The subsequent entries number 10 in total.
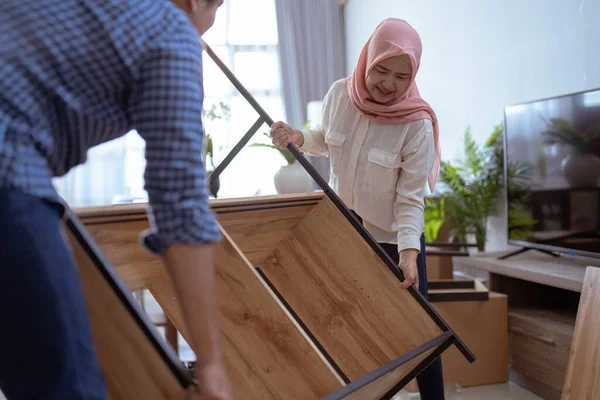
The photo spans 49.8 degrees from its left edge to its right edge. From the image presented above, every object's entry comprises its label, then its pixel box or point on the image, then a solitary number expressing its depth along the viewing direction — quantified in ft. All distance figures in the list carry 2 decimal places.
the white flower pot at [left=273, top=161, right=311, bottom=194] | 7.84
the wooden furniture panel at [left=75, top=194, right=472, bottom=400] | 4.09
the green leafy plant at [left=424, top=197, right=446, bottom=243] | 11.56
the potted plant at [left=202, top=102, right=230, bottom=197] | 7.60
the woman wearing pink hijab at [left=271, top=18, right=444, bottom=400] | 5.65
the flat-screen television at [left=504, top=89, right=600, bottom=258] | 7.73
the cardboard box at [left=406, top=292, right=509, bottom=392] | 8.30
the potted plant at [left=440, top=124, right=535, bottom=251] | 10.55
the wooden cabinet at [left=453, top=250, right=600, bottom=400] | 7.54
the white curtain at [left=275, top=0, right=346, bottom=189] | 18.21
